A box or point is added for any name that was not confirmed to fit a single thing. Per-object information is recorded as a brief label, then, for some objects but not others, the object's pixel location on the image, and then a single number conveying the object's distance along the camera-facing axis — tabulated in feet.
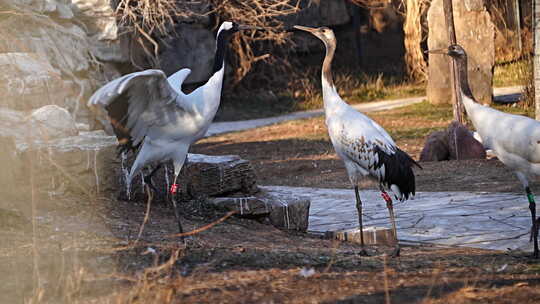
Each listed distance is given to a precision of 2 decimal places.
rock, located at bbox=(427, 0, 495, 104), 105.29
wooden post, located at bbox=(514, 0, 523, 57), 130.62
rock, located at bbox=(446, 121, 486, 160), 72.43
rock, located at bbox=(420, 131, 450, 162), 73.05
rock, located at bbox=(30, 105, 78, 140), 55.06
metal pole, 78.23
